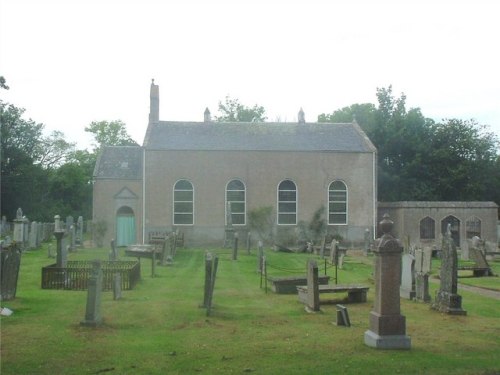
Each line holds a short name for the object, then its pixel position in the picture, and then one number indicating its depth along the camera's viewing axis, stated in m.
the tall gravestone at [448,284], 15.00
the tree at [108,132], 80.00
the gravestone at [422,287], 17.16
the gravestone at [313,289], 15.13
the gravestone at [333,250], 26.01
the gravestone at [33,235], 34.16
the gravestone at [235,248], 30.74
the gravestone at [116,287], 16.19
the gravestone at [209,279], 14.62
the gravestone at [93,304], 12.50
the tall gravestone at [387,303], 11.11
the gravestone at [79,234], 37.16
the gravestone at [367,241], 36.51
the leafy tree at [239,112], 74.94
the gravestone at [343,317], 13.22
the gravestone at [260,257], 24.45
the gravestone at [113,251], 24.98
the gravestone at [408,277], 17.88
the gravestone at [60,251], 19.02
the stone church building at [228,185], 41.25
